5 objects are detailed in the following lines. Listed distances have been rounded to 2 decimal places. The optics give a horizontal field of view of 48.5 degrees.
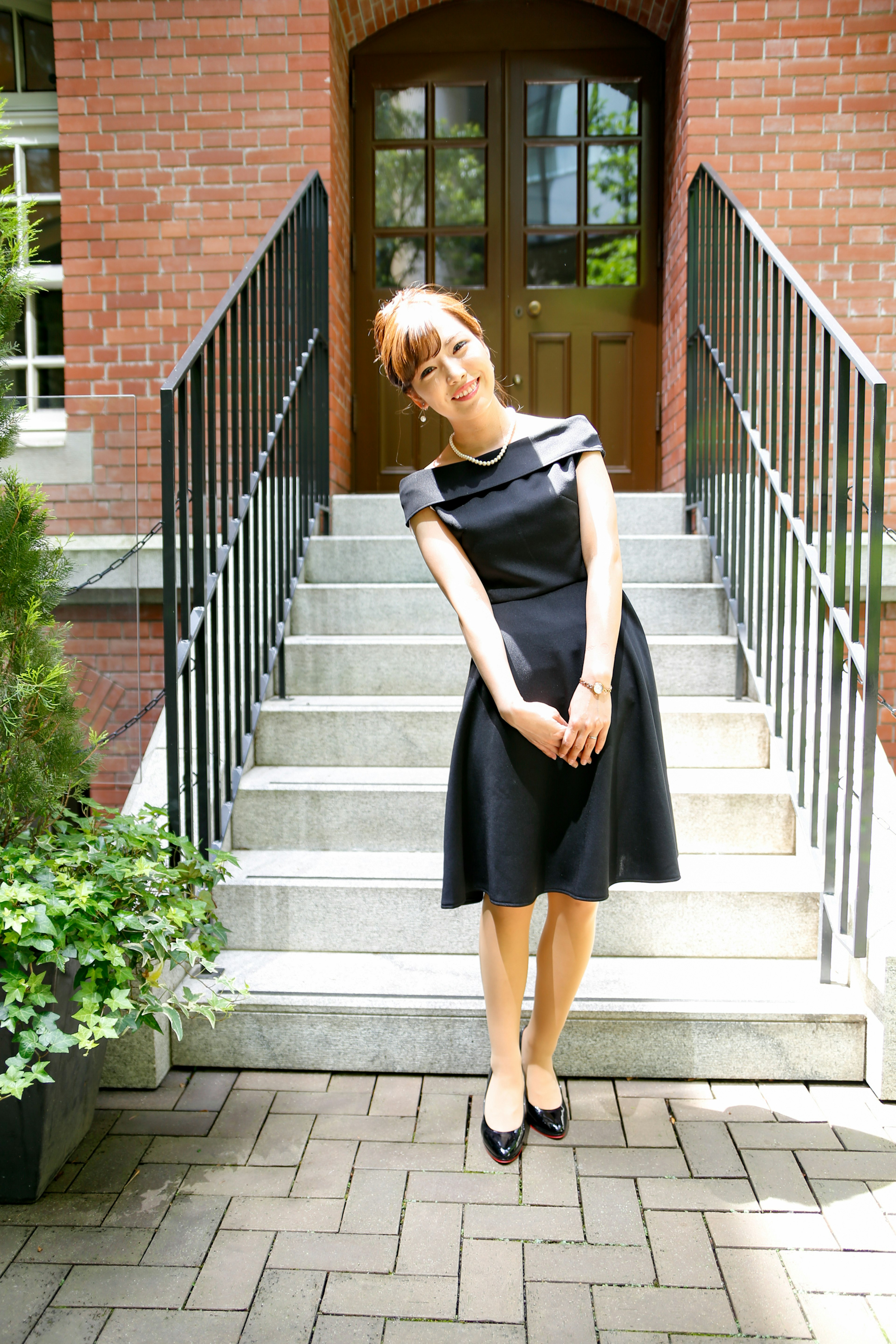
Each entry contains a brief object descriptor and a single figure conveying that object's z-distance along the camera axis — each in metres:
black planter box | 1.85
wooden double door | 4.60
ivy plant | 1.75
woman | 1.84
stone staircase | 2.27
